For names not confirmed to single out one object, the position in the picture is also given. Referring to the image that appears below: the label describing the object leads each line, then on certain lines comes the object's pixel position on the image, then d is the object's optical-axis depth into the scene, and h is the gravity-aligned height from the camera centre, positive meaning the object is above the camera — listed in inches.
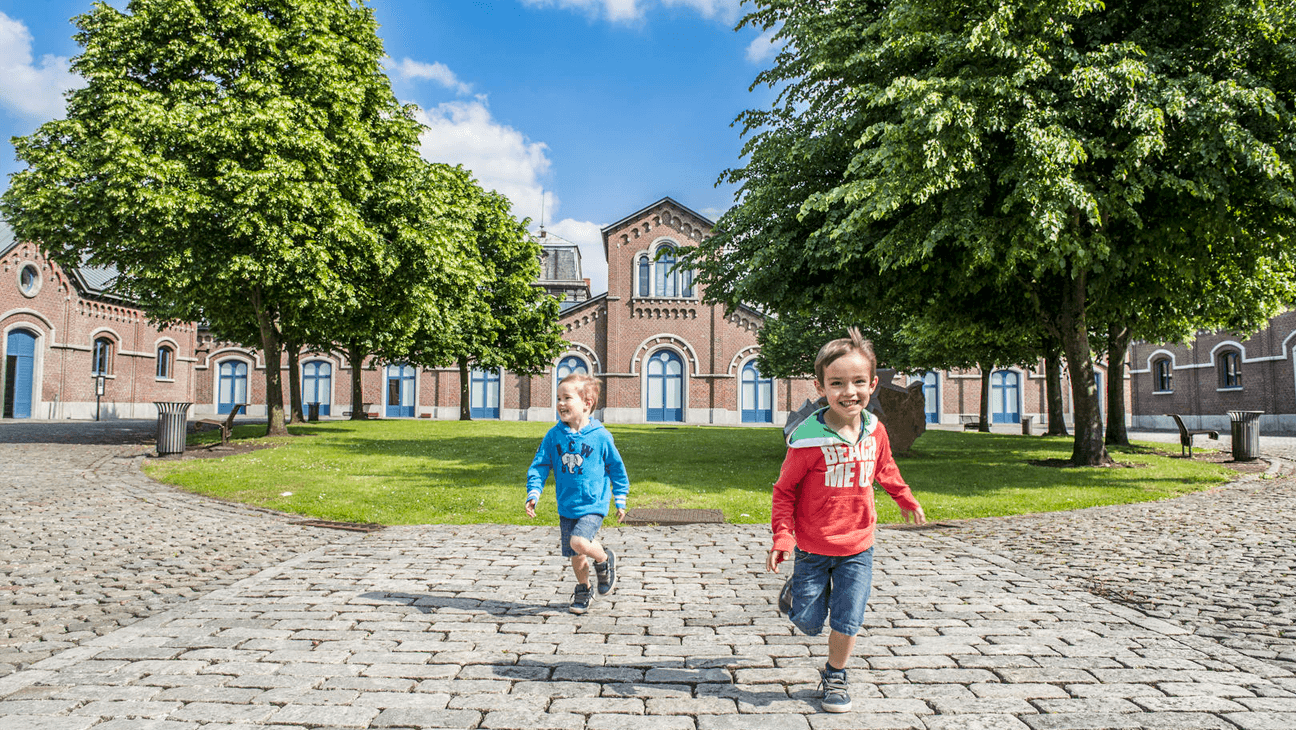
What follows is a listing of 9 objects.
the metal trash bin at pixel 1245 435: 579.2 -39.2
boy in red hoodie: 126.6 -21.4
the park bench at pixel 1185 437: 629.1 -44.4
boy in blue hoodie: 175.9 -21.9
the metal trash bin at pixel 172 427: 536.7 -29.1
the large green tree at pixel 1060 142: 374.6 +134.7
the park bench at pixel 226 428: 603.9 -33.4
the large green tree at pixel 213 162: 584.1 +192.7
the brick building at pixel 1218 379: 1210.0 +14.6
